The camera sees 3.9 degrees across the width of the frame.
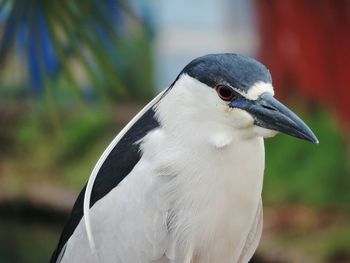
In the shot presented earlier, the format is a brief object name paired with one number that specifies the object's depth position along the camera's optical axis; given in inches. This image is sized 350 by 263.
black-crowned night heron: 187.1
